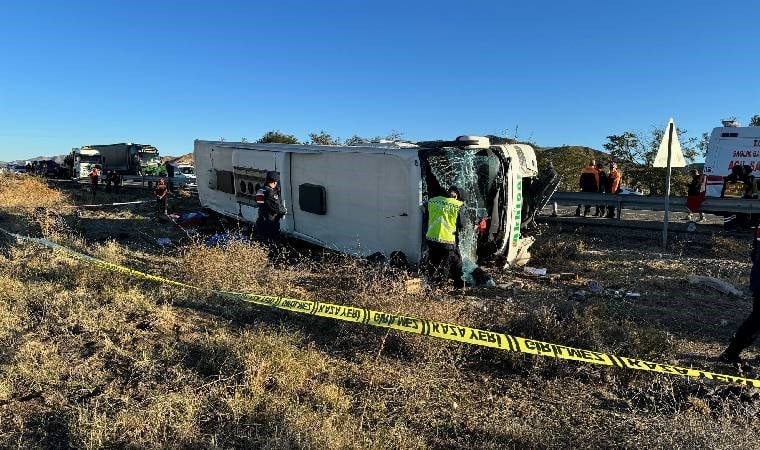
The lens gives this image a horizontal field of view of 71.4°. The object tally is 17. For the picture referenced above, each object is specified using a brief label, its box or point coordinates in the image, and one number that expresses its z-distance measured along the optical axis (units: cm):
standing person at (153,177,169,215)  1581
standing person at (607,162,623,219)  1466
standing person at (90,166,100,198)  2147
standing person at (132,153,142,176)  3092
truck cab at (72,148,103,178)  3145
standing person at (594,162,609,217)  1525
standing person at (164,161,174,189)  2786
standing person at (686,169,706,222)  1382
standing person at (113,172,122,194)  2397
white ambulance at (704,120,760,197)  1349
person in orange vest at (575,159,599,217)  1488
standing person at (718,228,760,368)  480
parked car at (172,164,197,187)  2695
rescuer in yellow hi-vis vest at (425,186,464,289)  700
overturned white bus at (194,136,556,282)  753
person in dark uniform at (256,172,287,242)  897
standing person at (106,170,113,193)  2404
